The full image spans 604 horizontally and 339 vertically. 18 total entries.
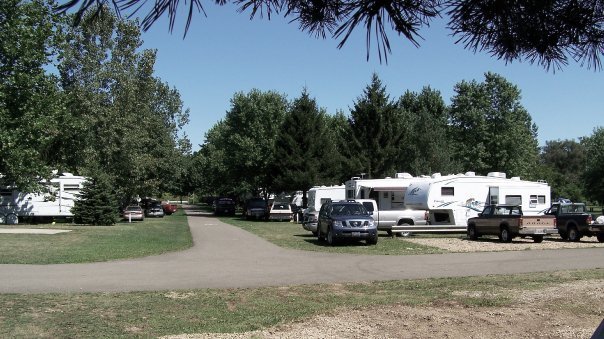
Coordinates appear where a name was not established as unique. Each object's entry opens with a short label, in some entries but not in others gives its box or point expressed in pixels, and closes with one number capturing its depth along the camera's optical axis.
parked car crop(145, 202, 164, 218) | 54.38
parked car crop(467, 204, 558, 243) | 23.27
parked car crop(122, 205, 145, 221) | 44.59
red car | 64.69
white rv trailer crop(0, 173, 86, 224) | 37.97
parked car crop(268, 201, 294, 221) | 47.19
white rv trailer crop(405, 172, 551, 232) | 29.34
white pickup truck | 26.73
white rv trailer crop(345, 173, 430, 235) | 33.03
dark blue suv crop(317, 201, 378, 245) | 21.72
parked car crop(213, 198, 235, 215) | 63.56
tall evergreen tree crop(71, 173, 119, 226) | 36.84
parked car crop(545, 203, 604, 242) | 23.44
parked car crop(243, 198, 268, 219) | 49.38
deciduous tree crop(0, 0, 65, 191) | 30.47
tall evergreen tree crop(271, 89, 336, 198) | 50.09
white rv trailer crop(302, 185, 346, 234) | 37.44
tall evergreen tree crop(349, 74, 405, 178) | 52.81
